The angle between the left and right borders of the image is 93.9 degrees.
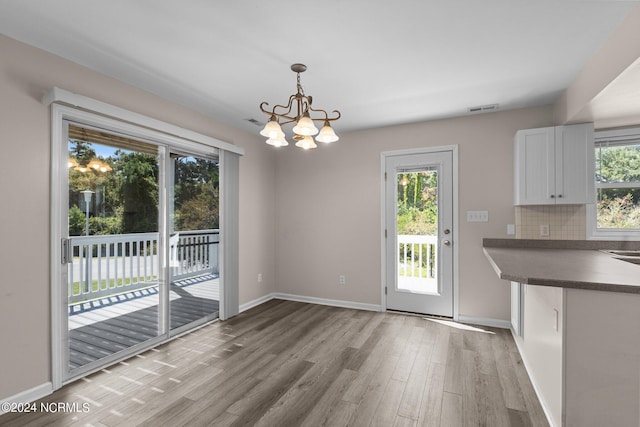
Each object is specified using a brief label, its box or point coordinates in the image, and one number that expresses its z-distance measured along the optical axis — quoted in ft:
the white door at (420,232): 12.45
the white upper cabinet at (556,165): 9.42
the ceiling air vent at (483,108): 10.99
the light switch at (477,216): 11.76
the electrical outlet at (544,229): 10.45
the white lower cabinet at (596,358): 4.81
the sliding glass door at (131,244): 8.10
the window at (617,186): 9.87
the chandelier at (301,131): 6.75
